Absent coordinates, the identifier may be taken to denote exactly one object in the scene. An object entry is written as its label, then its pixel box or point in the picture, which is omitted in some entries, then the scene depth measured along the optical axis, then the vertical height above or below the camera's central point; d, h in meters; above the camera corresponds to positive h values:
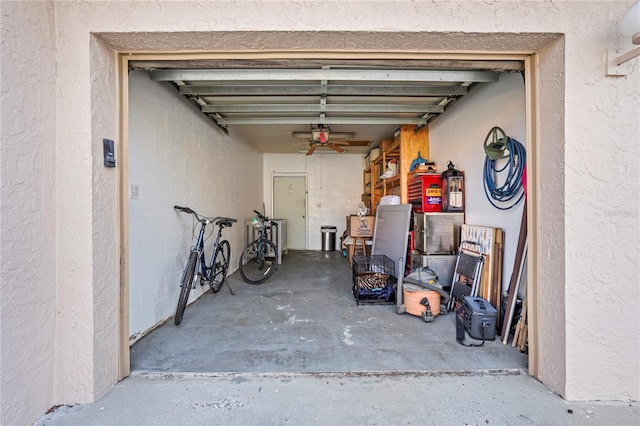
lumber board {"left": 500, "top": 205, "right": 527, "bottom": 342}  1.97 -0.50
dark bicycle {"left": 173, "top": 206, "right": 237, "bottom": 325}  2.36 -0.62
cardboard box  4.44 -0.29
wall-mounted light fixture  1.15 +0.78
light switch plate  1.99 +0.15
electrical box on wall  1.40 +0.31
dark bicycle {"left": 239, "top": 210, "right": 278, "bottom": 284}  3.69 -0.70
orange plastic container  2.41 -0.84
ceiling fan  4.06 +1.24
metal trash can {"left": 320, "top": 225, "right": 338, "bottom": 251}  6.38 -0.67
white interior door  6.51 +0.34
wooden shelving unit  3.85 +0.87
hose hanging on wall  2.14 +0.35
